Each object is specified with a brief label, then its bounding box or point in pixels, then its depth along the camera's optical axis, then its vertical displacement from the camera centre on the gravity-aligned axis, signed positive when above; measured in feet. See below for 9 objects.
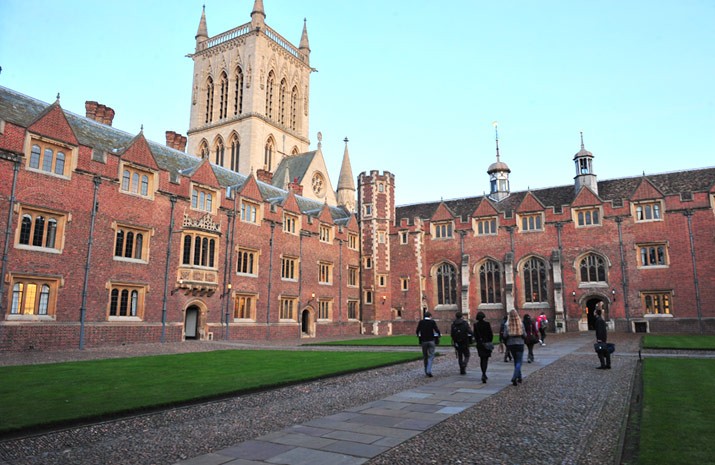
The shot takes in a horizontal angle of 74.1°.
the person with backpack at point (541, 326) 78.64 -2.90
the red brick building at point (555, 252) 113.50 +15.21
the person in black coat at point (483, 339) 40.43 -2.66
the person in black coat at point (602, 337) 46.78 -2.78
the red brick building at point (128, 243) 67.51 +11.17
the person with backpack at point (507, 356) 51.30 -5.58
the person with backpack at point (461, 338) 42.91 -2.71
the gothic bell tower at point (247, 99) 205.26 +94.87
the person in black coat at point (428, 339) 43.93 -2.87
